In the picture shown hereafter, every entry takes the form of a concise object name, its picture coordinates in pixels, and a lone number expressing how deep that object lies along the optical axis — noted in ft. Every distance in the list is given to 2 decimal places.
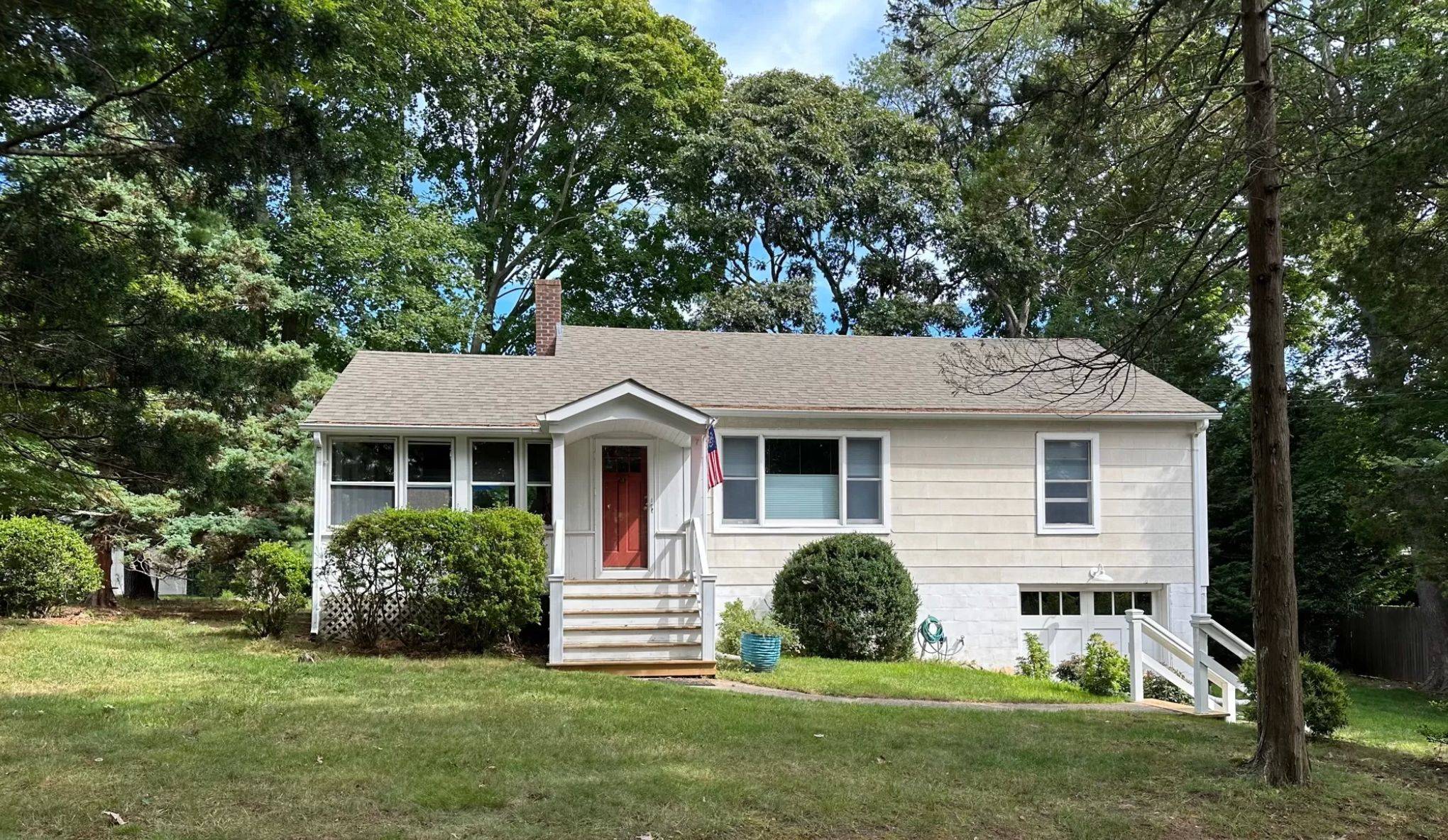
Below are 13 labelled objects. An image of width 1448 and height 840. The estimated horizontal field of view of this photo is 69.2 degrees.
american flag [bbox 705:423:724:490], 45.21
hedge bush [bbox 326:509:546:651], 39.78
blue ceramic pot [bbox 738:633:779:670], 40.70
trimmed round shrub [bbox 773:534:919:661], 45.42
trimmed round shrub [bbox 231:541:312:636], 43.27
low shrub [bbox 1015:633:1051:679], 48.65
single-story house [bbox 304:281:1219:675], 47.65
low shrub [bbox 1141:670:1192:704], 46.11
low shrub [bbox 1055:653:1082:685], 47.70
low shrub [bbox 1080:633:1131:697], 40.65
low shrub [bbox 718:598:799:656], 45.29
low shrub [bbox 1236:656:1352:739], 28.17
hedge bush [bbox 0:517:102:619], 45.32
